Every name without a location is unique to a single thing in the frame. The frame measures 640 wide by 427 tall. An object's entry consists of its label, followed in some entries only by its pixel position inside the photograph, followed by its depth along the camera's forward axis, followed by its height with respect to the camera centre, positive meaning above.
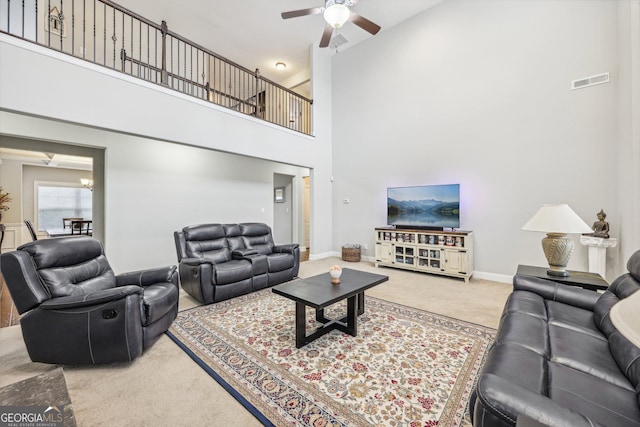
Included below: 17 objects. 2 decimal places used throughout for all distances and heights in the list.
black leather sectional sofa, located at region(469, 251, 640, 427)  0.94 -0.71
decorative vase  2.62 -0.59
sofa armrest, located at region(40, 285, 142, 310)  1.92 -0.64
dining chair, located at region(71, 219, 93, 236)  6.60 -0.37
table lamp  2.46 -0.14
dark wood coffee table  2.26 -0.71
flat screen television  4.55 +0.14
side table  2.34 -0.60
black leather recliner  1.94 -0.75
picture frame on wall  7.70 +0.54
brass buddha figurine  3.27 -0.16
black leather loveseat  3.30 -0.66
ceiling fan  3.06 +2.43
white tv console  4.27 -0.64
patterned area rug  1.59 -1.15
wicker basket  5.73 -0.85
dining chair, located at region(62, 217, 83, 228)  8.04 -0.24
